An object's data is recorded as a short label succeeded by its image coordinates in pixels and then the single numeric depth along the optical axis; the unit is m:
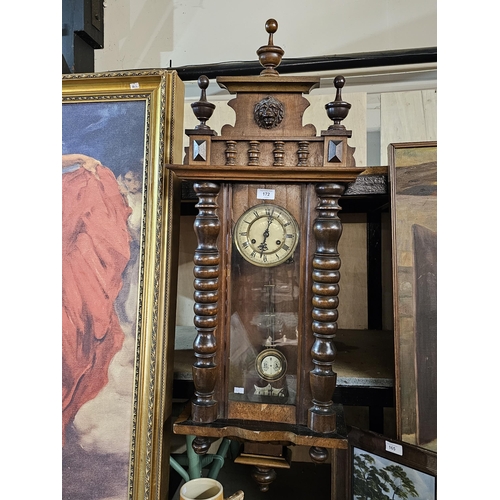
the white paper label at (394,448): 0.89
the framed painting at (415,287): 0.88
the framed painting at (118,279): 0.91
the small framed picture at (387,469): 0.86
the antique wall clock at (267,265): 0.82
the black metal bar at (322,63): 1.34
